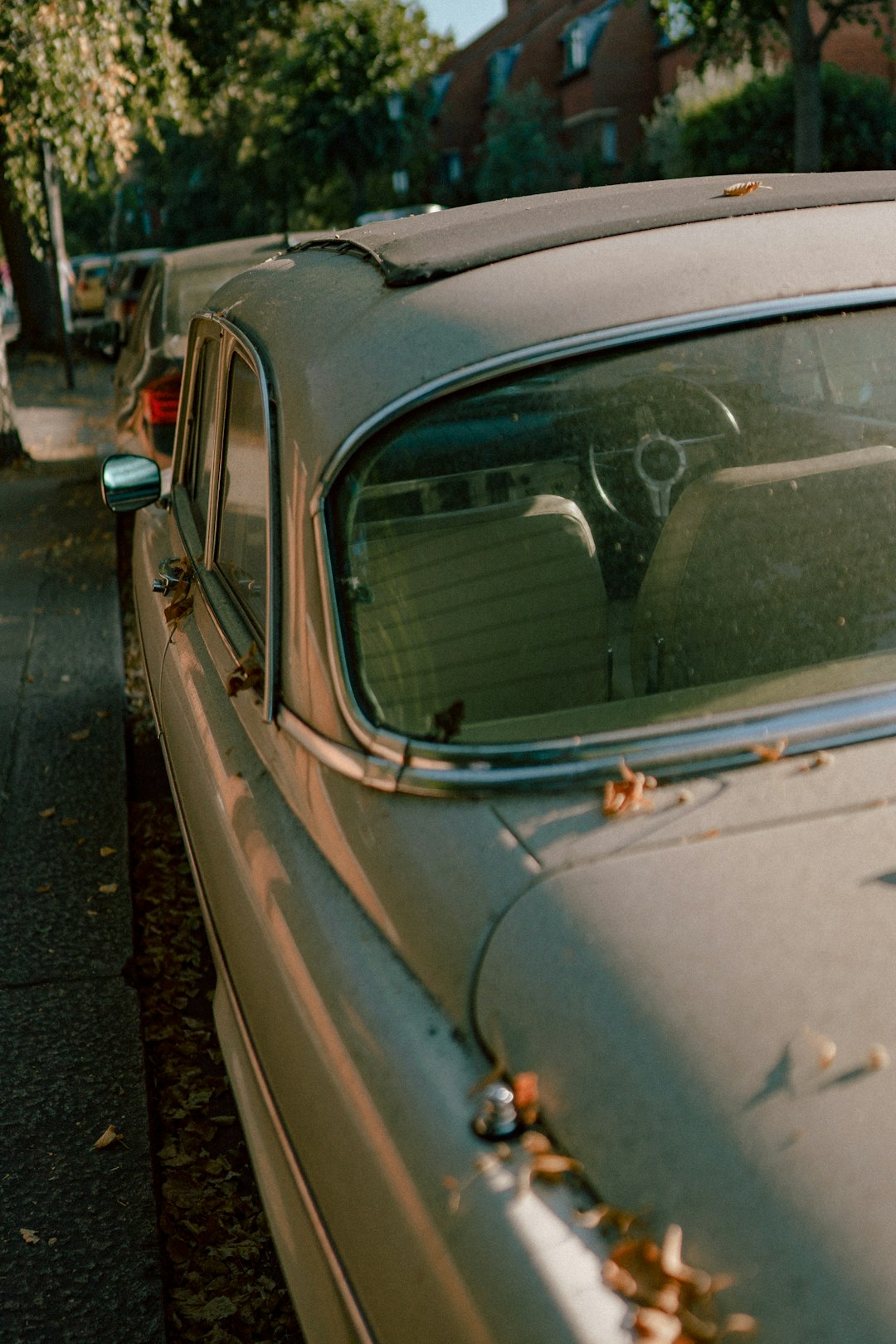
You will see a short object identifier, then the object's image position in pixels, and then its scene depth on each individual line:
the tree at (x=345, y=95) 42.72
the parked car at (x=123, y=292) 12.58
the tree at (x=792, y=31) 18.30
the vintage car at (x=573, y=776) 1.36
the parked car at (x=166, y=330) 8.15
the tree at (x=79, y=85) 11.12
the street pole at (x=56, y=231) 14.98
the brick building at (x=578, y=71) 42.12
